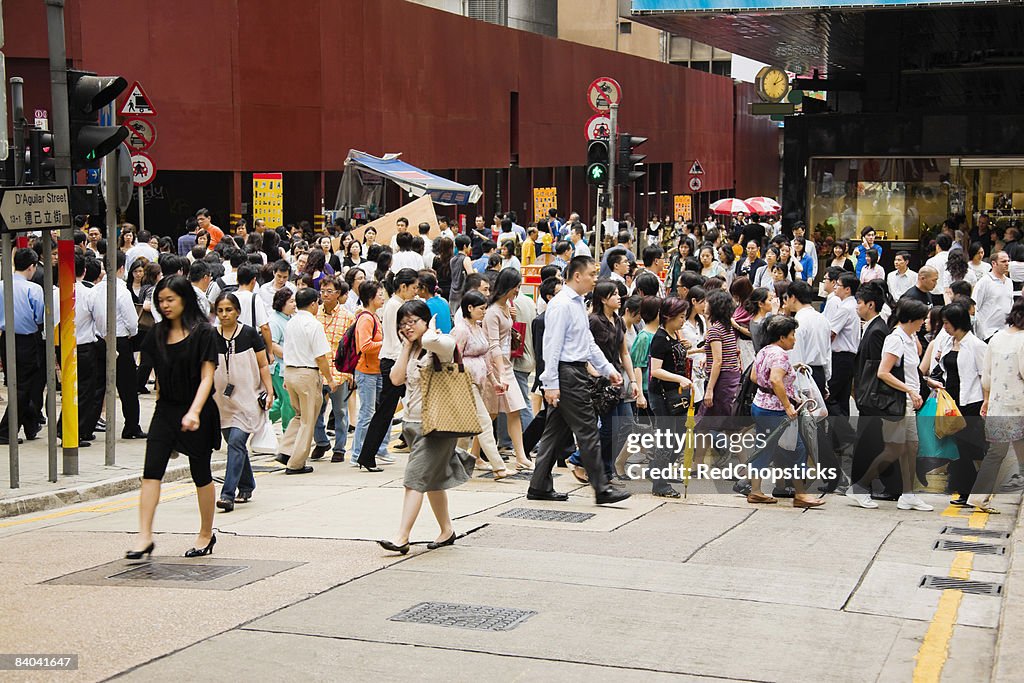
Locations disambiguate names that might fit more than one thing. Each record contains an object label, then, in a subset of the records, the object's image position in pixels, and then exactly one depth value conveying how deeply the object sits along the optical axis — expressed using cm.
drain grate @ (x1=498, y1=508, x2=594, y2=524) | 1039
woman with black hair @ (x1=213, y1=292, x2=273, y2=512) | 1050
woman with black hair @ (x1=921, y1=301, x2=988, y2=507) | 1137
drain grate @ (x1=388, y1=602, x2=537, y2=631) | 728
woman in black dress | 871
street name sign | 1066
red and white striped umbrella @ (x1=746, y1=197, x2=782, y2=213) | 4106
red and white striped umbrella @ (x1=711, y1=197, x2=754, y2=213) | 4091
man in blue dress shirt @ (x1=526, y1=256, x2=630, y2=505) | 1071
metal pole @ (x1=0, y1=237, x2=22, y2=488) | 1108
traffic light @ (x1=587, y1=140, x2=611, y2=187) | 2048
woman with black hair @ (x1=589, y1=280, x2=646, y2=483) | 1123
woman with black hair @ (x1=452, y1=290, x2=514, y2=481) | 1170
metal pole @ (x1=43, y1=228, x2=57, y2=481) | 1145
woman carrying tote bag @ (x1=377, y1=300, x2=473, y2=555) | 890
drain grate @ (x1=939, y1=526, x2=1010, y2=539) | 1035
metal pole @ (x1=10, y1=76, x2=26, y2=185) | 1150
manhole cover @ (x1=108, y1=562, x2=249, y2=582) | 826
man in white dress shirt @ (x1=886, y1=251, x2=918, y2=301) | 1752
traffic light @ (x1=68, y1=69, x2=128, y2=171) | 1154
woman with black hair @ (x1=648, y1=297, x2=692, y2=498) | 1159
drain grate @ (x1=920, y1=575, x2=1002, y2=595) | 847
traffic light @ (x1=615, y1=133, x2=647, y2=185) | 2095
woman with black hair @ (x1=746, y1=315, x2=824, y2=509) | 1080
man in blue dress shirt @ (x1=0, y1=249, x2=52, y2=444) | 1328
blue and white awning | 2698
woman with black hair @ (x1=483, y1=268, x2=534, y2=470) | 1219
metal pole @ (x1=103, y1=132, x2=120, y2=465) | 1202
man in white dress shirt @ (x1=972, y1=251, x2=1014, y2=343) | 1591
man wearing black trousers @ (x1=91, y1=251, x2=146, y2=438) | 1368
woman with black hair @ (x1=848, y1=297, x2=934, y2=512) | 1109
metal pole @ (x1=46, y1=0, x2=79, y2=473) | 1149
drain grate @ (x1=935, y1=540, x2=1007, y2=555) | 973
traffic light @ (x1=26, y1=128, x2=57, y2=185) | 1148
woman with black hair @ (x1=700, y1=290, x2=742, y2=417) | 1188
